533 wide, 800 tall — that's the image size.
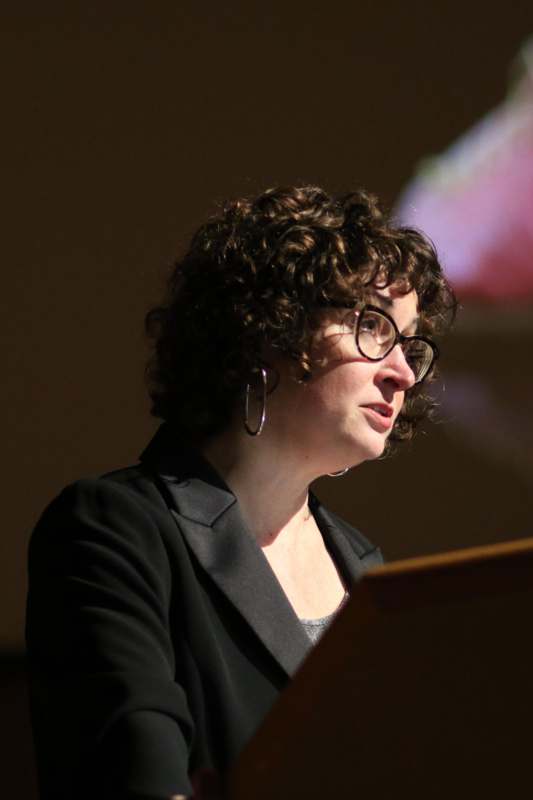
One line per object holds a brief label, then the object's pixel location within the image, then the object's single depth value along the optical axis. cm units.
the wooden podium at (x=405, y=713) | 365
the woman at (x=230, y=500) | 395
